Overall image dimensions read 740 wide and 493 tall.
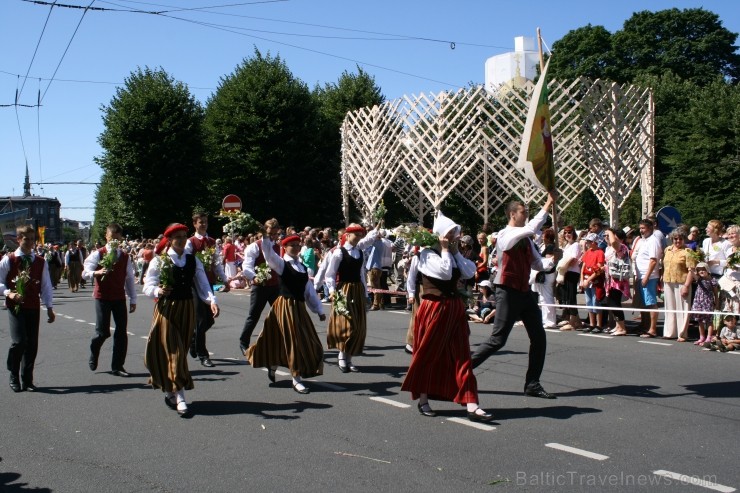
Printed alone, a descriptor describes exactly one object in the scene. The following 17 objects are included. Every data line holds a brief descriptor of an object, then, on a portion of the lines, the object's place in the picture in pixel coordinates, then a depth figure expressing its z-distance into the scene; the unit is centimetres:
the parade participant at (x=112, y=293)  941
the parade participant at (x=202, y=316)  995
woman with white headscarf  686
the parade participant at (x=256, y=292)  955
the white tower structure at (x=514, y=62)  7569
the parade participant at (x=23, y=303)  856
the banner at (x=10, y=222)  2956
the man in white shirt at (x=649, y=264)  1236
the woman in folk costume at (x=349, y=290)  936
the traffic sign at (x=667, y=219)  1426
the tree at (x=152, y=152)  3422
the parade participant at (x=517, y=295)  751
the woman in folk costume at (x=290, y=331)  816
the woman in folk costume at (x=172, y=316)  723
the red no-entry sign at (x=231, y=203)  2127
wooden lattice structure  2127
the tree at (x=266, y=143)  3434
